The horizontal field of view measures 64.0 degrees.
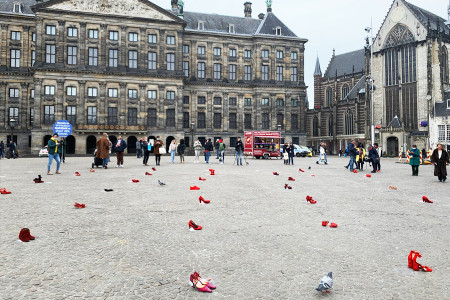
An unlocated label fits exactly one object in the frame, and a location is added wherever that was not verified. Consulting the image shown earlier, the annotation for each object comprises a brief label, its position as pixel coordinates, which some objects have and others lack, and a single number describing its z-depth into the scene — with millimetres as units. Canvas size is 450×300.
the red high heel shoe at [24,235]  5457
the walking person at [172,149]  27062
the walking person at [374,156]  20109
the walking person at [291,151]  28266
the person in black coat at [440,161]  15430
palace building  48781
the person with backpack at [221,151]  27328
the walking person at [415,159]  18109
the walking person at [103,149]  20200
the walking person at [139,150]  37312
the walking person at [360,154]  21691
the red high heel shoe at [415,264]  4586
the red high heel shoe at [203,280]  3945
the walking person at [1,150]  36138
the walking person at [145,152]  23620
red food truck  39344
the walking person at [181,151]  27797
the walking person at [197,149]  28591
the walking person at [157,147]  23700
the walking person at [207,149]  27281
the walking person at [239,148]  25459
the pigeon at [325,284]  3771
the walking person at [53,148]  16180
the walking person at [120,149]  21719
